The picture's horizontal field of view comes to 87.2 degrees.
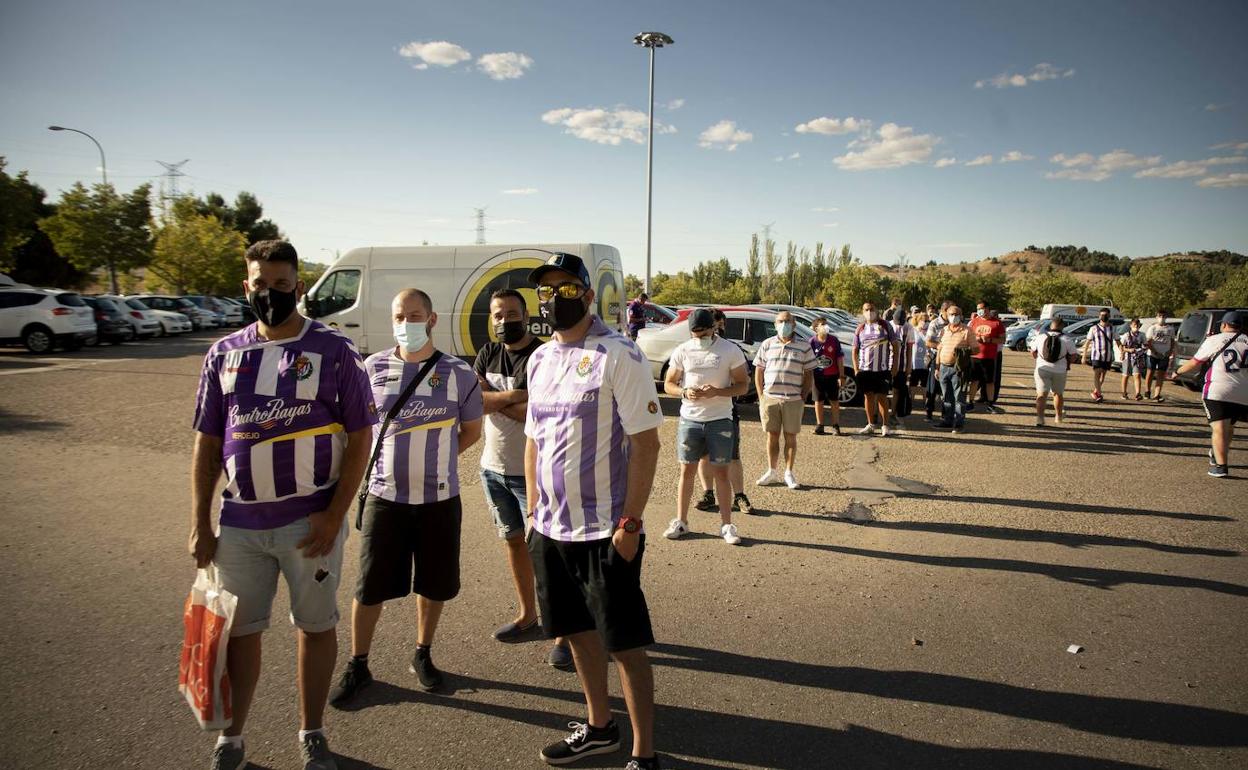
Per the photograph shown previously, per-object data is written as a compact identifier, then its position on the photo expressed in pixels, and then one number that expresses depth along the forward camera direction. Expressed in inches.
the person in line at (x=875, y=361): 380.5
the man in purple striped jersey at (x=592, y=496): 100.0
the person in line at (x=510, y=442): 146.7
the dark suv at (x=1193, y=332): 624.2
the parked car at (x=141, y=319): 984.3
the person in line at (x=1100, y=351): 533.3
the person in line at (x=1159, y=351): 543.5
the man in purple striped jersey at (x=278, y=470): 101.0
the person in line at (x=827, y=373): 389.7
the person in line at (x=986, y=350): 440.5
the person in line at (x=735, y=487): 223.9
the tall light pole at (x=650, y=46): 1135.6
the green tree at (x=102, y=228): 1365.7
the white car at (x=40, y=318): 748.6
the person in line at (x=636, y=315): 691.4
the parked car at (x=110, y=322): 896.3
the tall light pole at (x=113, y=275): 1428.2
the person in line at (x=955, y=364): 393.4
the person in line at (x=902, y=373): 418.3
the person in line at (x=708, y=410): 211.6
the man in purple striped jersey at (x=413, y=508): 126.6
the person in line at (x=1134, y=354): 561.9
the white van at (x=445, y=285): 477.7
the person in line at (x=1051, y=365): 399.5
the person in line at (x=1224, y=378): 278.8
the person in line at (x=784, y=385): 270.4
